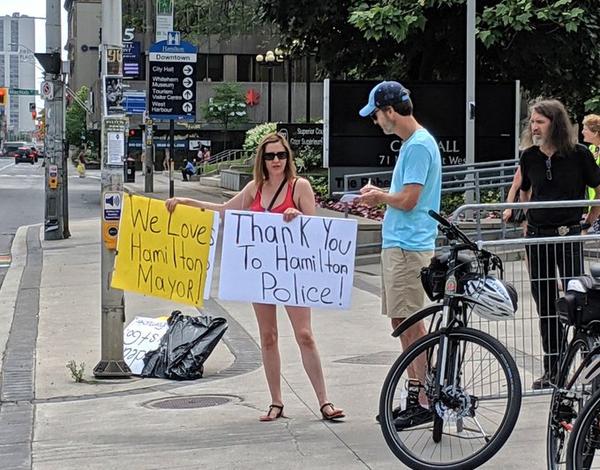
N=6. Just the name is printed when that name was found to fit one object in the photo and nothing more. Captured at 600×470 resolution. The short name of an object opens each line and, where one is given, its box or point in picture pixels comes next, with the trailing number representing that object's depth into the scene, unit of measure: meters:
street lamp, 37.76
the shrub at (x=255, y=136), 41.41
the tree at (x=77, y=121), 86.75
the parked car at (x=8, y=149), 130.02
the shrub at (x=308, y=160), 29.77
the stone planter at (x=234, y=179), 36.09
